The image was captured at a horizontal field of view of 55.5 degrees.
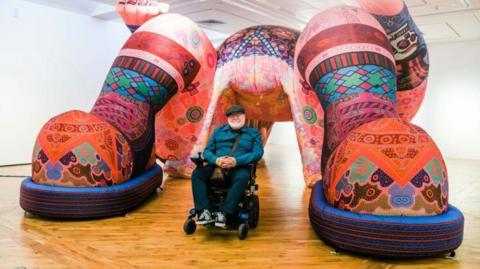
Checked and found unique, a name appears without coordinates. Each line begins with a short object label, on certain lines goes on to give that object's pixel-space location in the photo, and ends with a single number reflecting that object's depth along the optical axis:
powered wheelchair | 3.01
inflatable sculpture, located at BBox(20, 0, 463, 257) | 2.57
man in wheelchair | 2.94
